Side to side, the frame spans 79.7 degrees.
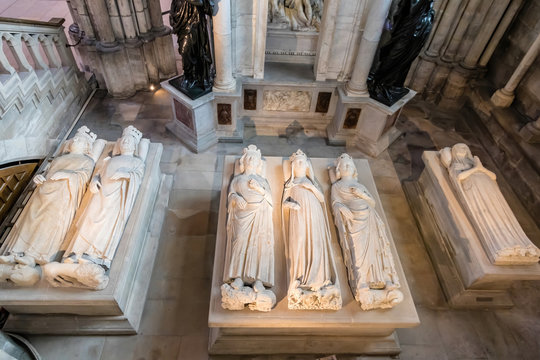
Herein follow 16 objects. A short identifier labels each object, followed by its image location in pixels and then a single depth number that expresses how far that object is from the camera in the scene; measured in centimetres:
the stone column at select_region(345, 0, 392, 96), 419
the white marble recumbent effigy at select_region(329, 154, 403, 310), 280
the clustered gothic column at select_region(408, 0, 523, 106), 520
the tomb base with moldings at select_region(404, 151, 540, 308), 322
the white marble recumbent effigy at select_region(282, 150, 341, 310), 271
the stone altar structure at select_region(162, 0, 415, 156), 449
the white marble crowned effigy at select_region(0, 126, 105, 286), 271
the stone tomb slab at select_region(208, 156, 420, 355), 271
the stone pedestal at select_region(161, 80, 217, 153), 466
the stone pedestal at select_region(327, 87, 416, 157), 491
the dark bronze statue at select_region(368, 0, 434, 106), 410
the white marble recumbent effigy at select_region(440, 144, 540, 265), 316
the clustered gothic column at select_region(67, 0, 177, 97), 509
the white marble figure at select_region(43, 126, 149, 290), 265
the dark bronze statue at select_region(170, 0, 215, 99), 409
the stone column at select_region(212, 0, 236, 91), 410
